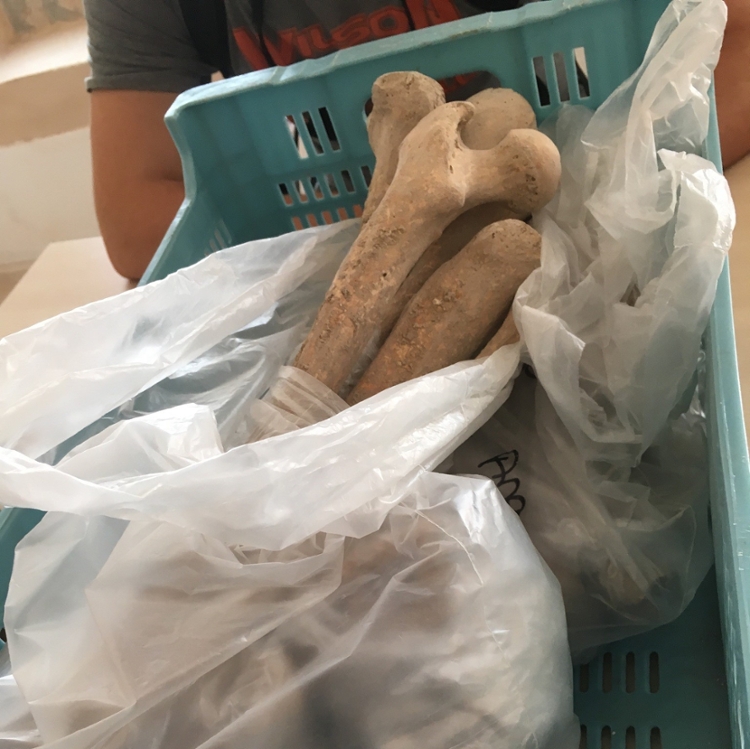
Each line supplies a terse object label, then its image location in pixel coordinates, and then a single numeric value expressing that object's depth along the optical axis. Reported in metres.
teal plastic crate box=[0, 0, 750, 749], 0.31
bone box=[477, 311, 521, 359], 0.43
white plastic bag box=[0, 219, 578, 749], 0.30
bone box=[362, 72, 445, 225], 0.48
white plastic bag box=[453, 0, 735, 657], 0.39
